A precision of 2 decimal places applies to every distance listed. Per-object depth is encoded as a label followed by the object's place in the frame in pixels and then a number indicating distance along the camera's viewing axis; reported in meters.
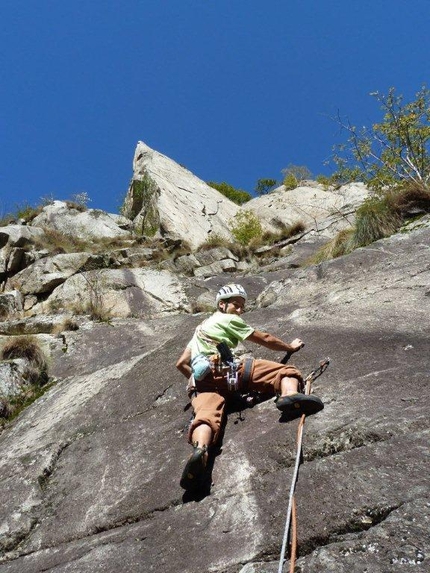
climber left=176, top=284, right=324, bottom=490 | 5.35
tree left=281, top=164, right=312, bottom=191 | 34.91
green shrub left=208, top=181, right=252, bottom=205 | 41.53
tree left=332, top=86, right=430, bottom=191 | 15.06
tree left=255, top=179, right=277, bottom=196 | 51.00
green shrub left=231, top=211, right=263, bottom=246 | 24.08
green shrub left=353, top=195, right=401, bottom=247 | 11.93
